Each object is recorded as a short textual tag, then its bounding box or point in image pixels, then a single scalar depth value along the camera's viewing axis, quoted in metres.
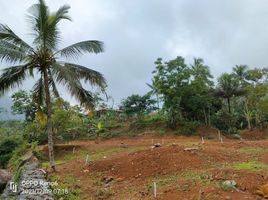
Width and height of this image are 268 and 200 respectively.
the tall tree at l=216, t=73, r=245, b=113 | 21.21
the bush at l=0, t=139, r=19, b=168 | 15.79
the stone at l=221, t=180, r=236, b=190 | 5.84
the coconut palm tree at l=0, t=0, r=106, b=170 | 9.32
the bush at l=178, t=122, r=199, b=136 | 19.26
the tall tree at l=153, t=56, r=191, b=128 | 19.42
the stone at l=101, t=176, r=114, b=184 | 8.07
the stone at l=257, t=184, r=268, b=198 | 5.66
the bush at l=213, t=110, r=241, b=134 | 21.43
